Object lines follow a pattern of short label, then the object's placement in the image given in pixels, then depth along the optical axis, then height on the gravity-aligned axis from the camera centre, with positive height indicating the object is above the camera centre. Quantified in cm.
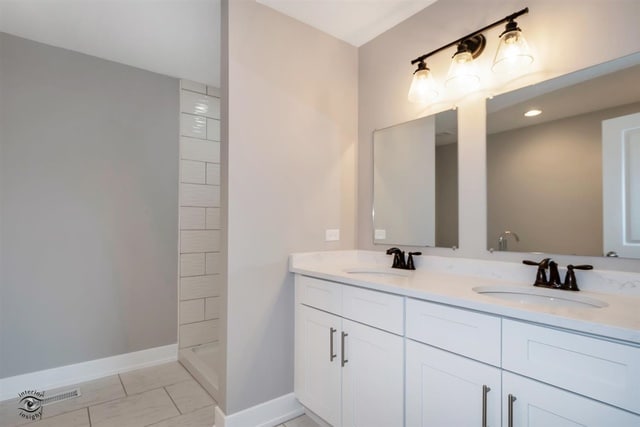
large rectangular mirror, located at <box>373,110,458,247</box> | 180 +22
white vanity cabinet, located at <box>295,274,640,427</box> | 84 -53
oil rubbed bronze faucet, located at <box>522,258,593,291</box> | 129 -25
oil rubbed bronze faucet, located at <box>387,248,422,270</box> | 193 -28
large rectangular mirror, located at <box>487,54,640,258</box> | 123 +23
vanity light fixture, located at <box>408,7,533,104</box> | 145 +80
